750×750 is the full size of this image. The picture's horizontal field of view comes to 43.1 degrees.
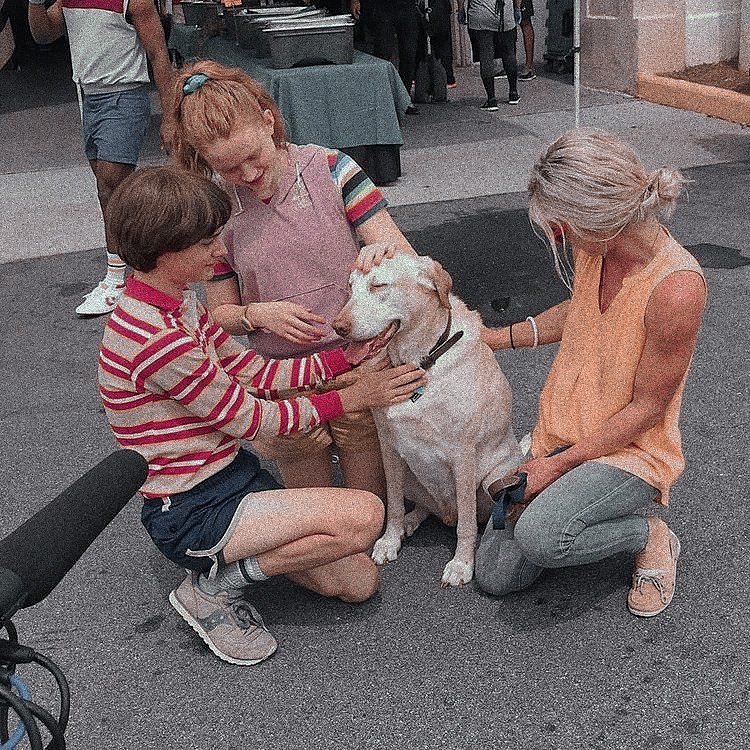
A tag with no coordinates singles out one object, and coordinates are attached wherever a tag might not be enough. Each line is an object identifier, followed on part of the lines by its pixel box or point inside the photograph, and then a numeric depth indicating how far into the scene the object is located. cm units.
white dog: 257
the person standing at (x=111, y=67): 517
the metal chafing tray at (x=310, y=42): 707
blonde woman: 237
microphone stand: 97
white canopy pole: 742
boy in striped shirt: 237
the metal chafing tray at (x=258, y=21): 748
